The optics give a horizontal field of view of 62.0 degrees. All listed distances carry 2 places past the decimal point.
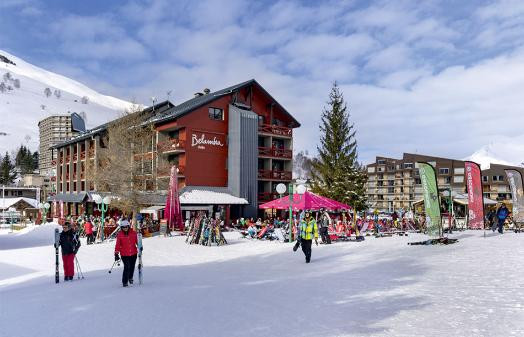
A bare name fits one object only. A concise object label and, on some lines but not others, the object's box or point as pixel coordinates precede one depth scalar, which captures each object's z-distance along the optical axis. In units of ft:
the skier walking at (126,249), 34.73
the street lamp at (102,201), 82.09
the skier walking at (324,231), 68.80
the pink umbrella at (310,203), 81.92
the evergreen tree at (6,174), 336.08
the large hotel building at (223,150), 118.11
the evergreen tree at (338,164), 138.41
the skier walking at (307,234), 47.19
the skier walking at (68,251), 39.65
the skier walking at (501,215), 77.05
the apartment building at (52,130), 538.06
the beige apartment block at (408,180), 275.39
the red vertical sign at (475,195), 74.33
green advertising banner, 61.72
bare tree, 99.86
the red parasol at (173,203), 87.20
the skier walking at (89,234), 78.43
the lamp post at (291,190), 72.69
